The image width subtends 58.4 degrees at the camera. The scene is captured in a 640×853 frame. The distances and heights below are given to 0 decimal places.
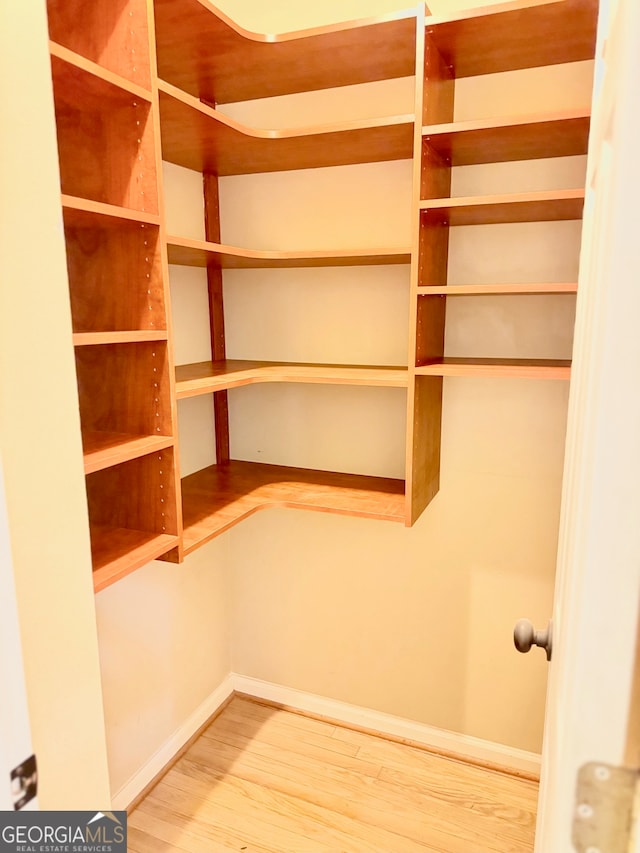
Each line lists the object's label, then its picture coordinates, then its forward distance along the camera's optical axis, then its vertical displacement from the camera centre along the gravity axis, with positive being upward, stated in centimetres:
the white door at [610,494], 44 -14
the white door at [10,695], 68 -45
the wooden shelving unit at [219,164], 139 +36
